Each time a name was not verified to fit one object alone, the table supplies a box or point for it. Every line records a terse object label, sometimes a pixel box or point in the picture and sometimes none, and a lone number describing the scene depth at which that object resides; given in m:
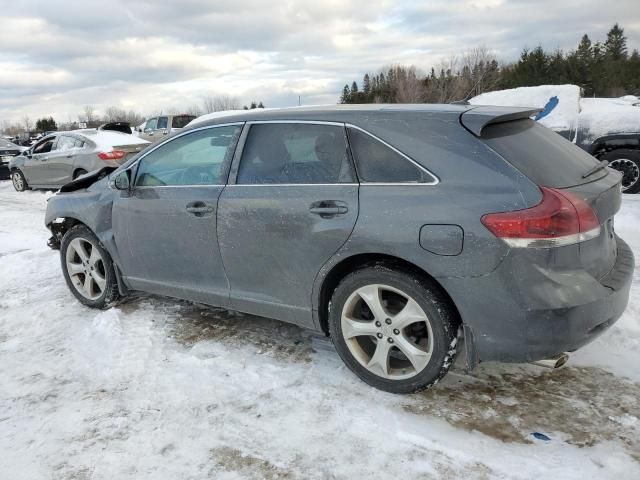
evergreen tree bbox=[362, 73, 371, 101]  85.78
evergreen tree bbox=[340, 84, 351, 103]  85.97
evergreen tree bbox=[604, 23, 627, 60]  76.94
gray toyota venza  2.64
